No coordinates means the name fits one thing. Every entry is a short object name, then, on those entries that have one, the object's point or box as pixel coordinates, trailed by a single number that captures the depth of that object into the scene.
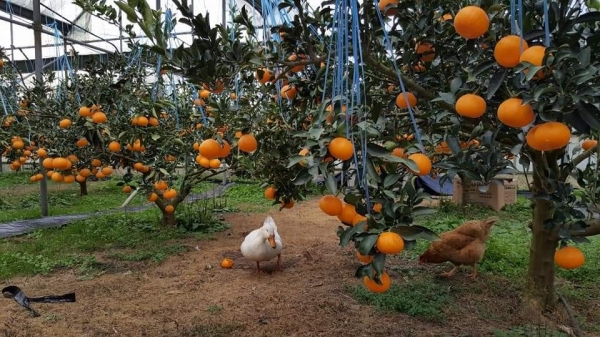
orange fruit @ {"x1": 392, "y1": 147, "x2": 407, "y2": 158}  1.44
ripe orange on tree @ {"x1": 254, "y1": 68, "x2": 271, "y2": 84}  1.93
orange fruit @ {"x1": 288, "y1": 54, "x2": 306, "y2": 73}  1.92
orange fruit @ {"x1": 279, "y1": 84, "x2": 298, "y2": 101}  2.20
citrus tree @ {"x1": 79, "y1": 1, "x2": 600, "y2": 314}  1.15
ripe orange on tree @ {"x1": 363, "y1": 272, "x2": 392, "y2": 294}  1.29
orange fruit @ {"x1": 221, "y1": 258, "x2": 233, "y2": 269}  3.58
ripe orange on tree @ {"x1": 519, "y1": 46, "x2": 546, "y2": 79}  1.11
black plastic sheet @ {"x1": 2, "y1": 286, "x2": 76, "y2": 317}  2.67
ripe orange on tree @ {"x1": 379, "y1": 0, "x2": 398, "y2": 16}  1.74
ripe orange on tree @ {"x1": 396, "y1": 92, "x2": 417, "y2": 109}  1.75
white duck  3.36
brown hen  3.14
